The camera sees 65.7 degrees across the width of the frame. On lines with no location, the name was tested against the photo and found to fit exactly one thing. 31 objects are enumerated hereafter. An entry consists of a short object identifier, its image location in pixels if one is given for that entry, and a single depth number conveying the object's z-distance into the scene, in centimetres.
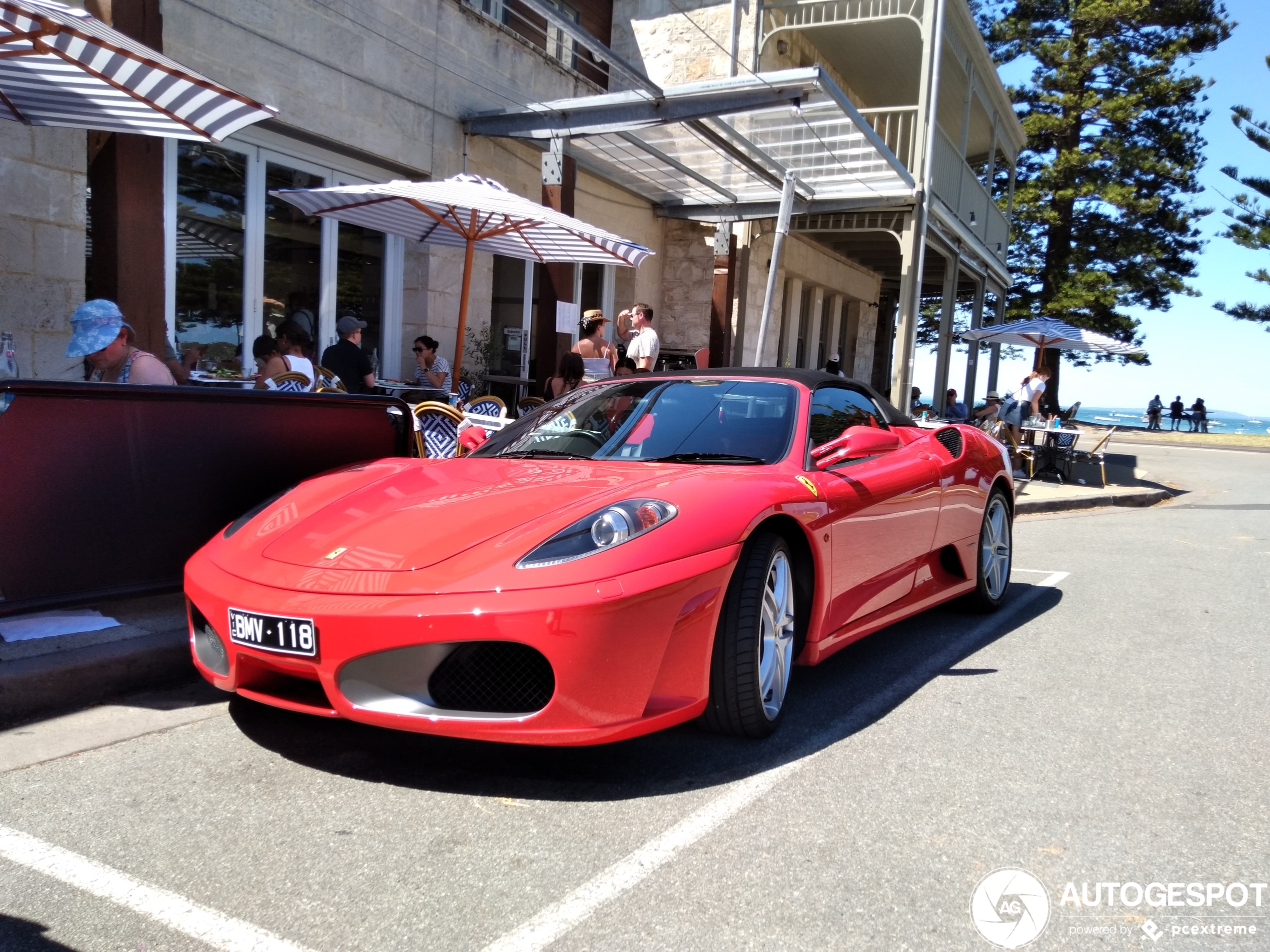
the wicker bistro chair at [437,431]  646
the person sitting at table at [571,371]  857
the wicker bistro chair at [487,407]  788
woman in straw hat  938
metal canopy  928
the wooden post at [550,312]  1139
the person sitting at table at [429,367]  964
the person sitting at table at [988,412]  1555
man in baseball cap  800
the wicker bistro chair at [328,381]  744
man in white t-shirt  970
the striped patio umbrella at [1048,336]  1667
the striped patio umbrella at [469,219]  718
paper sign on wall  1169
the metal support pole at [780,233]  1033
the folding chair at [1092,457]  1408
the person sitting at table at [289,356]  690
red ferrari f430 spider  262
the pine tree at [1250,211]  3409
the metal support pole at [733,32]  1449
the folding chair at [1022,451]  1395
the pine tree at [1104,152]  3042
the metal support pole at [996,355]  2336
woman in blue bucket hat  469
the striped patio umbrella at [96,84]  405
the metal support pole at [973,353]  2077
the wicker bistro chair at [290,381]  646
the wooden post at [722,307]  1542
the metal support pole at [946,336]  1786
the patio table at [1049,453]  1426
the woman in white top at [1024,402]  1424
